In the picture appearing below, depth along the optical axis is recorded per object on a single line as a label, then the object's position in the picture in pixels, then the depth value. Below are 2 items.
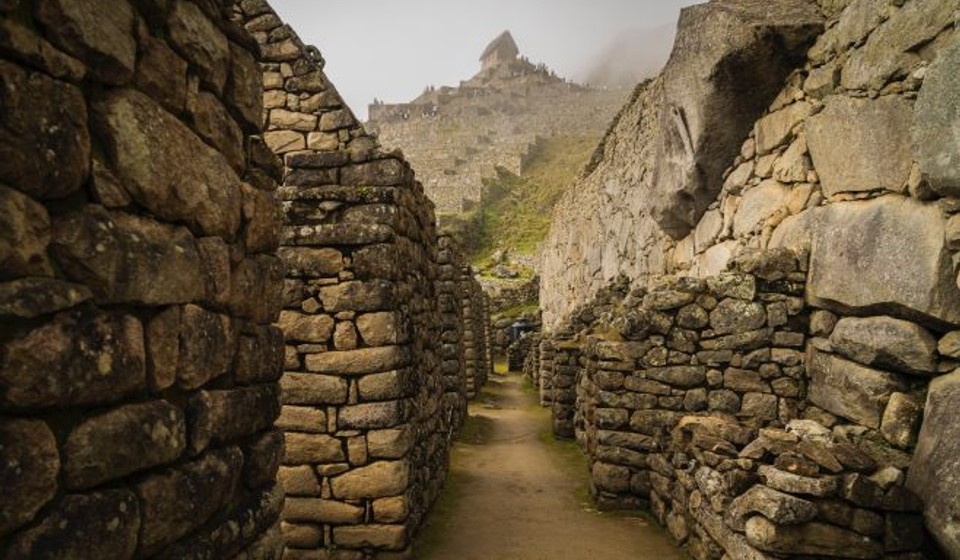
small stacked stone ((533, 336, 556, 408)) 13.30
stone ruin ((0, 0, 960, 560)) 1.47
